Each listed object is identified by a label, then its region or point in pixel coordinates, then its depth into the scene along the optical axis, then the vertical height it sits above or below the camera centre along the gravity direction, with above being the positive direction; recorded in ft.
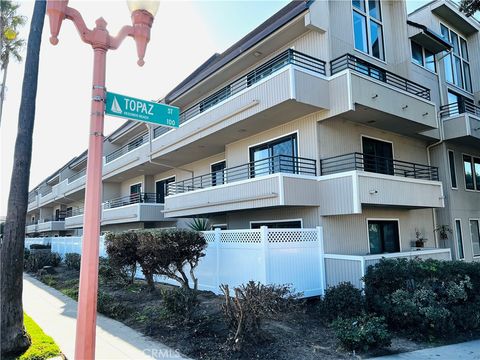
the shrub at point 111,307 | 30.81 -6.01
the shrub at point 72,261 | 62.18 -3.92
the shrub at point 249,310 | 21.67 -4.48
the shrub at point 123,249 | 38.58 -1.22
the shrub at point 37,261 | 68.39 -4.12
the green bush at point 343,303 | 28.68 -5.44
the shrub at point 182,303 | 26.32 -4.79
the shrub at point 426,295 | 26.37 -4.94
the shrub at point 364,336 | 22.09 -6.18
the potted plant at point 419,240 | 49.85 -1.13
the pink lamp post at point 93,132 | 11.93 +3.77
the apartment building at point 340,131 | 40.06 +13.79
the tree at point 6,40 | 58.09 +35.01
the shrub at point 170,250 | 31.09 -1.11
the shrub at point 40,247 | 91.76 -1.95
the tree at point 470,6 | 38.37 +23.45
